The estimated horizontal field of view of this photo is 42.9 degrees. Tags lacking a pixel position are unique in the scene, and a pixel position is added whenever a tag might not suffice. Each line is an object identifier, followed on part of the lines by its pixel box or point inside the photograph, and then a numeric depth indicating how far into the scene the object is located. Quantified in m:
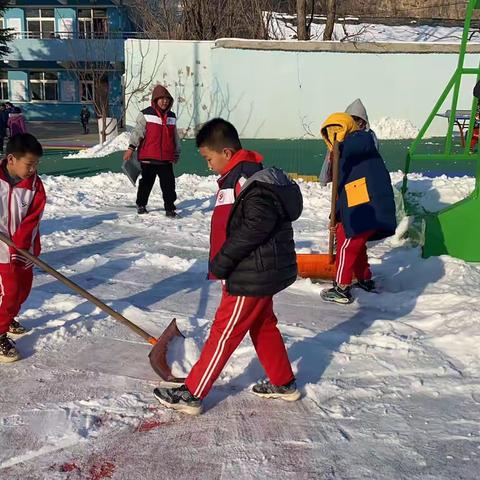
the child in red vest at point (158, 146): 7.11
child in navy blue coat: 4.38
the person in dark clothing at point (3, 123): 16.38
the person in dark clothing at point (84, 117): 26.52
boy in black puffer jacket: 2.63
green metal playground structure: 5.16
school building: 33.94
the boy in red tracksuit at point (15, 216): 3.36
